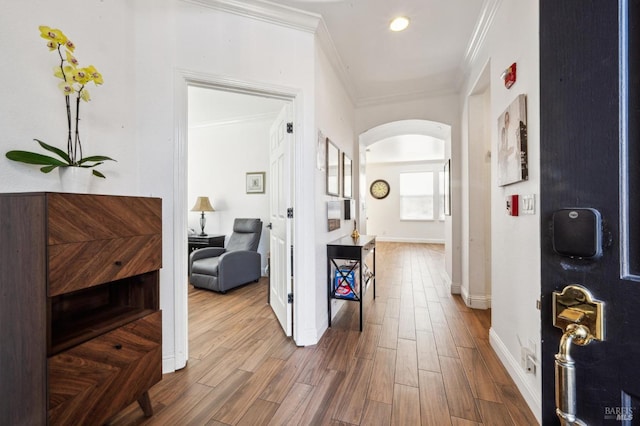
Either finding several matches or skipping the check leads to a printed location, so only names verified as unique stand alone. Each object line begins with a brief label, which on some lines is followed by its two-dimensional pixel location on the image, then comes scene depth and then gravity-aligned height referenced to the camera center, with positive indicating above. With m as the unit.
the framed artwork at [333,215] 2.70 -0.02
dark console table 2.49 -0.56
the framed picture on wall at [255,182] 4.52 +0.53
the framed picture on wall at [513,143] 1.56 +0.46
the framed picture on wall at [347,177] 3.32 +0.50
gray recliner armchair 3.50 -0.68
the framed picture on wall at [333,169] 2.66 +0.48
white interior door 2.26 -0.06
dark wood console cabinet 0.98 -0.44
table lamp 4.46 +0.11
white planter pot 1.31 +0.18
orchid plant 1.17 +0.59
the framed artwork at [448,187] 3.71 +0.39
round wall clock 9.09 +0.86
